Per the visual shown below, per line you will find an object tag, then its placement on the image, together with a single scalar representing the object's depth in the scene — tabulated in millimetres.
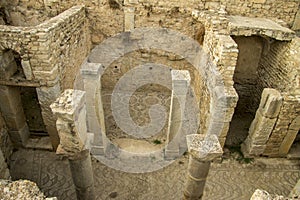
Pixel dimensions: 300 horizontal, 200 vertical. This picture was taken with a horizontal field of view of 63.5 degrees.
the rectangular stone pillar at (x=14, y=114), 6102
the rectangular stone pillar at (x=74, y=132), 3848
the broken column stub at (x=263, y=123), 6021
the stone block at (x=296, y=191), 5375
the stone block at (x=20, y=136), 6680
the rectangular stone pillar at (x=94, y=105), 5539
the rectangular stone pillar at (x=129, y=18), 7824
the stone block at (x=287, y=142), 6613
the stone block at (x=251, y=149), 6785
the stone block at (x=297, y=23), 7782
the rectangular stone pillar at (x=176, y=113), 5713
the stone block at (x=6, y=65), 5613
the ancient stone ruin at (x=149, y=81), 5180
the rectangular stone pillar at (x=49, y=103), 5840
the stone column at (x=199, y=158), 3861
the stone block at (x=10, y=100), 6021
